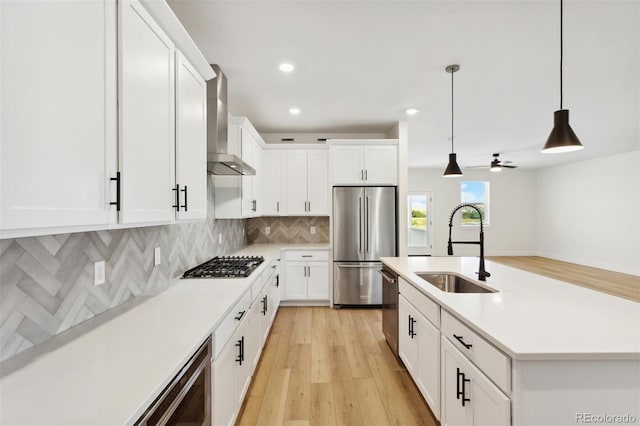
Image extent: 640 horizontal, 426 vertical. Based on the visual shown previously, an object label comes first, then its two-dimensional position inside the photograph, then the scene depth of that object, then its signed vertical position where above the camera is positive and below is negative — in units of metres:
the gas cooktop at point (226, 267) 2.34 -0.47
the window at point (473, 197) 9.22 +0.56
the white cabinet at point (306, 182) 4.60 +0.50
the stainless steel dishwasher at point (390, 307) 2.75 -0.91
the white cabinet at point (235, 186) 3.39 +0.32
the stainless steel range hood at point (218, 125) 2.60 +0.81
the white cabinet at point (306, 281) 4.44 -1.00
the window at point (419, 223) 9.12 -0.25
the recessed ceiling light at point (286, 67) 2.74 +1.38
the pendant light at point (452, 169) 3.20 +0.50
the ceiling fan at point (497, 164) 6.33 +1.11
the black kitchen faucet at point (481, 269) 2.13 -0.39
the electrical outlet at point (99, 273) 1.48 -0.30
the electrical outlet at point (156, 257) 2.05 -0.30
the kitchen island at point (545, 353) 1.10 -0.54
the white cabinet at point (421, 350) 1.85 -0.97
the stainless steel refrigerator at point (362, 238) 4.28 -0.34
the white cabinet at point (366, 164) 4.35 +0.74
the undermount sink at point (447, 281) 2.38 -0.55
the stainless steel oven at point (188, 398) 0.93 -0.67
